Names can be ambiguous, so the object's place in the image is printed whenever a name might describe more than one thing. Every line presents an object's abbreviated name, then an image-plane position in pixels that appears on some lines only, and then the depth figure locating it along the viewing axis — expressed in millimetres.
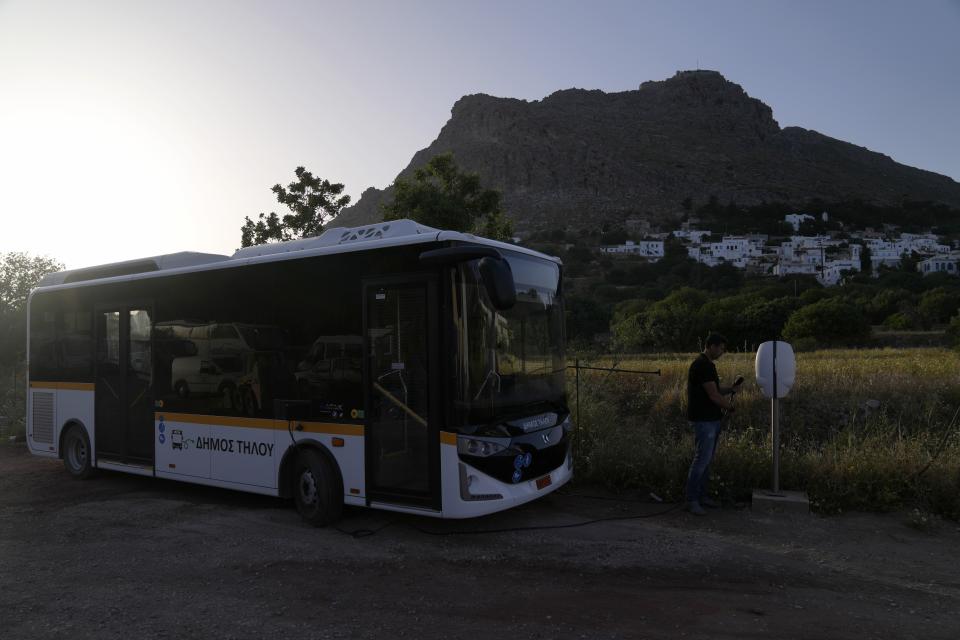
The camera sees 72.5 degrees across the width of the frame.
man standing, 7516
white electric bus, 6477
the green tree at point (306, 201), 27578
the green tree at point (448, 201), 20859
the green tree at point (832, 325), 36531
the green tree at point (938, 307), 44969
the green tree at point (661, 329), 37344
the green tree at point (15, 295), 38969
